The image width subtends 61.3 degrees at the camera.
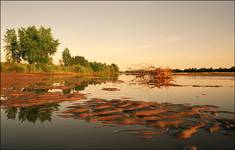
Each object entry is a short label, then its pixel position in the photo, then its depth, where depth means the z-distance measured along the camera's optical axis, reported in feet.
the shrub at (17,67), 155.14
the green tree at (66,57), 415.72
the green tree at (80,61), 456.65
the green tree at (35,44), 217.36
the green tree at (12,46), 225.50
